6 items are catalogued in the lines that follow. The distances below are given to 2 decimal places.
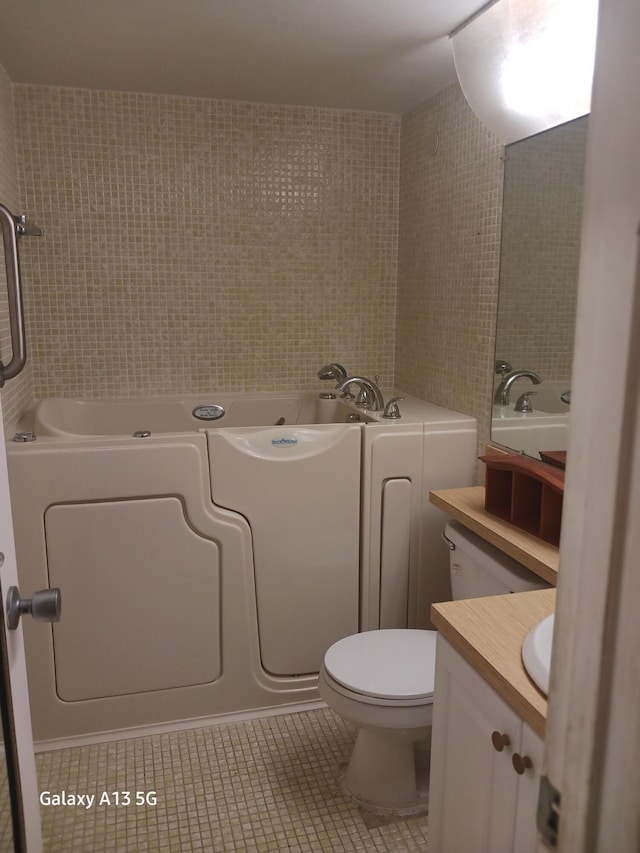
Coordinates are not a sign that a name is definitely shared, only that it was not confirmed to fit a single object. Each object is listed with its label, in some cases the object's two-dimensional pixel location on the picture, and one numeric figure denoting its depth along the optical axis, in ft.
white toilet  5.43
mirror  5.98
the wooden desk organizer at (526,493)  5.33
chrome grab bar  6.06
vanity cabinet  3.22
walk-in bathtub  6.56
